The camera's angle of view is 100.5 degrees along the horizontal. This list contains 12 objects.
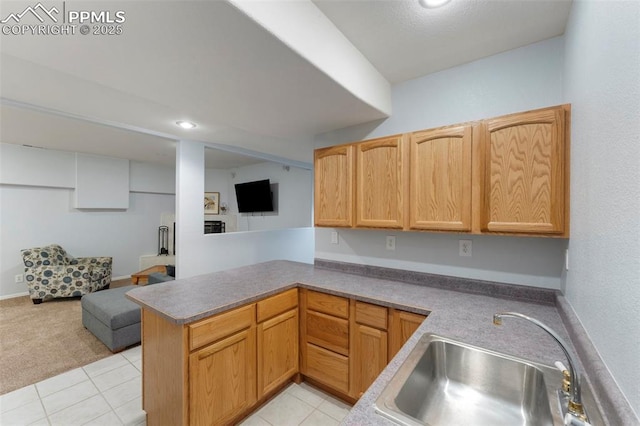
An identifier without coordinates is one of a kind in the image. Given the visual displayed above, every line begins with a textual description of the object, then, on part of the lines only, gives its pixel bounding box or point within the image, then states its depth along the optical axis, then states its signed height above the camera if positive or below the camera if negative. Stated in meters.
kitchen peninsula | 1.39 -0.62
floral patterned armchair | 4.00 -1.00
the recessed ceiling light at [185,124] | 2.84 +0.95
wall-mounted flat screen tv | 5.89 +0.34
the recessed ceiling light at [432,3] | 1.34 +1.07
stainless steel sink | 0.93 -0.68
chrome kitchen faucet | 0.72 -0.51
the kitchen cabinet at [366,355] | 1.77 -0.98
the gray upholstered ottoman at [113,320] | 2.70 -1.15
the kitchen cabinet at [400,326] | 1.63 -0.71
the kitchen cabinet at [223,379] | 1.51 -1.04
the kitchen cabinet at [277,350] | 1.90 -1.06
